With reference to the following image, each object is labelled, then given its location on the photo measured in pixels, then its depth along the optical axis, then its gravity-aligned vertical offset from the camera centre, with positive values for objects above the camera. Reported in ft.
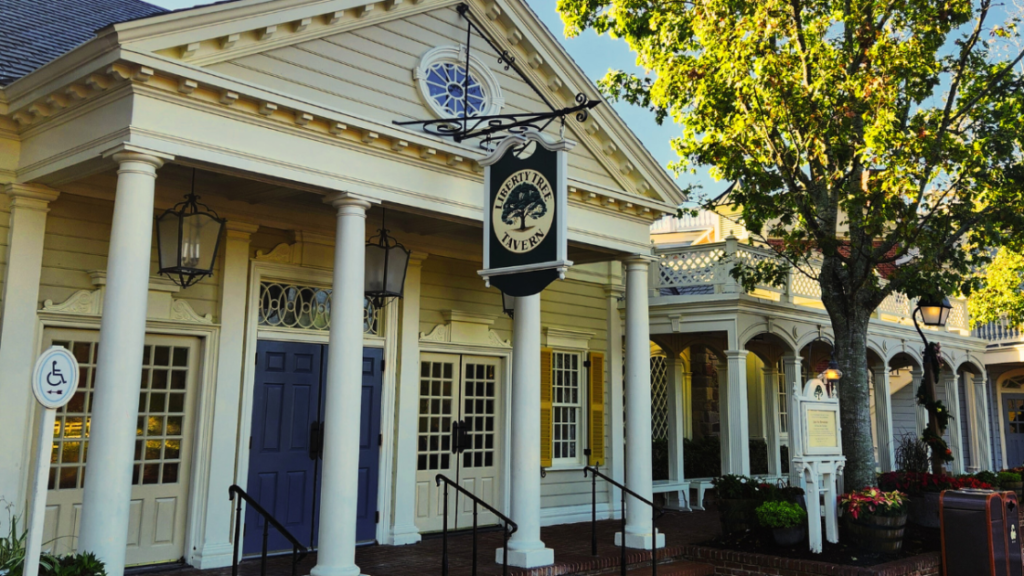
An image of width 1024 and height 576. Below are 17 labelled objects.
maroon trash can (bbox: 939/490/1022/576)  30.48 -3.73
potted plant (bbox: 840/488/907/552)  32.04 -3.41
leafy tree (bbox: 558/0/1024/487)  36.68 +13.28
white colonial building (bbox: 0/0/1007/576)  21.62 +4.76
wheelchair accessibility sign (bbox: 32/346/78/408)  13.58 +0.68
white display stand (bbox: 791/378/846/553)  32.50 -0.89
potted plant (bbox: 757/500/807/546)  32.63 -3.52
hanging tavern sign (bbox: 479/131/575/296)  24.39 +6.25
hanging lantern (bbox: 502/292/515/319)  35.29 +5.03
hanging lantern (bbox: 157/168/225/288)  25.04 +5.37
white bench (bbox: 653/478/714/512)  46.91 -3.41
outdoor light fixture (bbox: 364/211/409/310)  30.19 +5.49
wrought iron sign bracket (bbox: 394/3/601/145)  26.50 +9.90
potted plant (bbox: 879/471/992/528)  40.34 -2.76
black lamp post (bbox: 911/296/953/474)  44.14 +1.04
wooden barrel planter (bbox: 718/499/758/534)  34.40 -3.49
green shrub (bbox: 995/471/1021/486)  48.19 -2.66
